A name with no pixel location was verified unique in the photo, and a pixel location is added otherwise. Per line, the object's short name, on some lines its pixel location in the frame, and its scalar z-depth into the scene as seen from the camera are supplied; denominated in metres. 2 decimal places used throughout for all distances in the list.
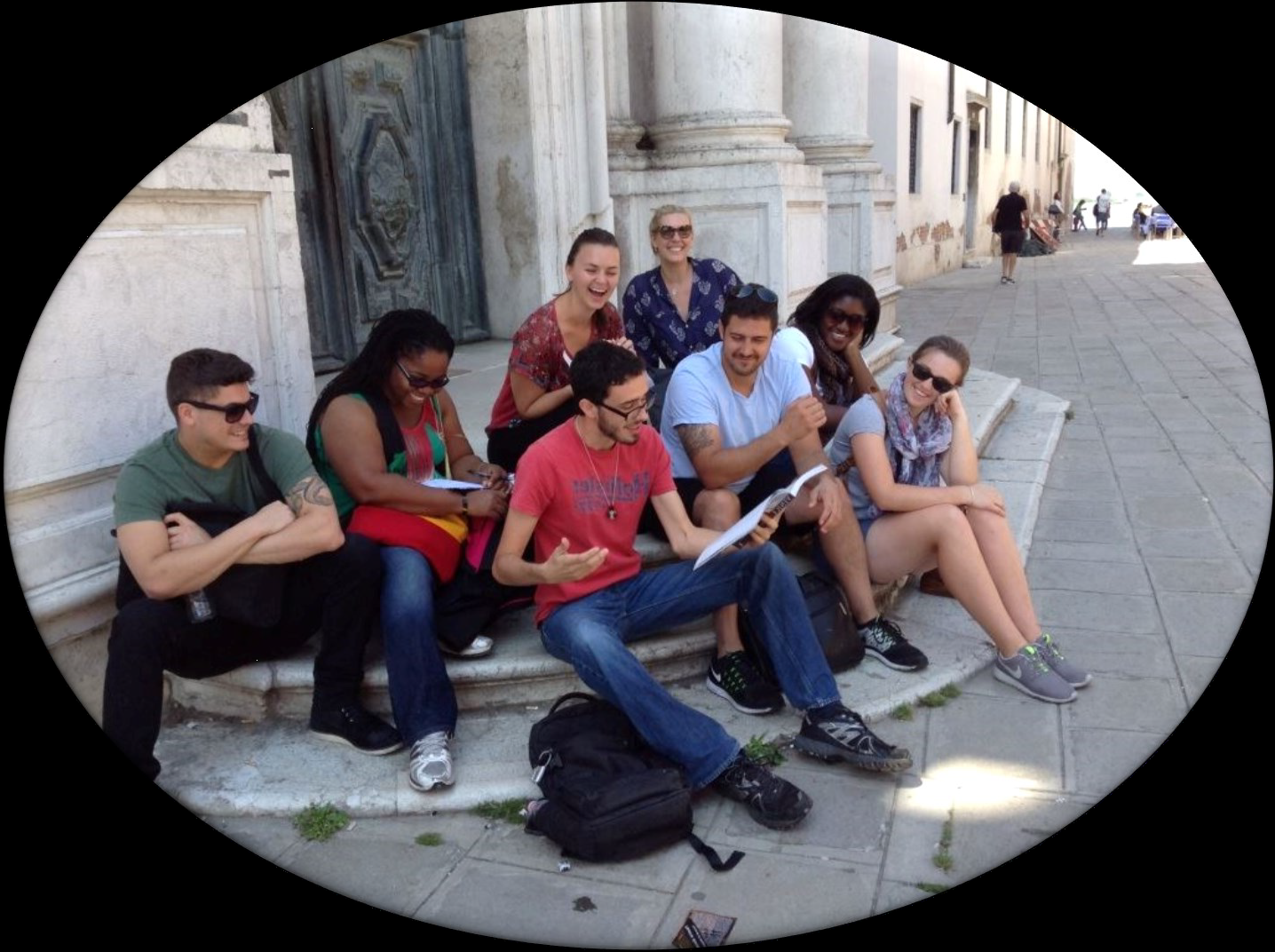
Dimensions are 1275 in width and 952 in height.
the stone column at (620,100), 7.43
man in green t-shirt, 3.09
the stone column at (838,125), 9.81
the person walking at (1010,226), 19.61
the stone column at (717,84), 7.20
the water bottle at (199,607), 3.18
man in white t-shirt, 3.88
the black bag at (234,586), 3.21
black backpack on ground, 2.94
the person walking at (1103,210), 41.94
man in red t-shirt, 3.20
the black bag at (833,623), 3.90
